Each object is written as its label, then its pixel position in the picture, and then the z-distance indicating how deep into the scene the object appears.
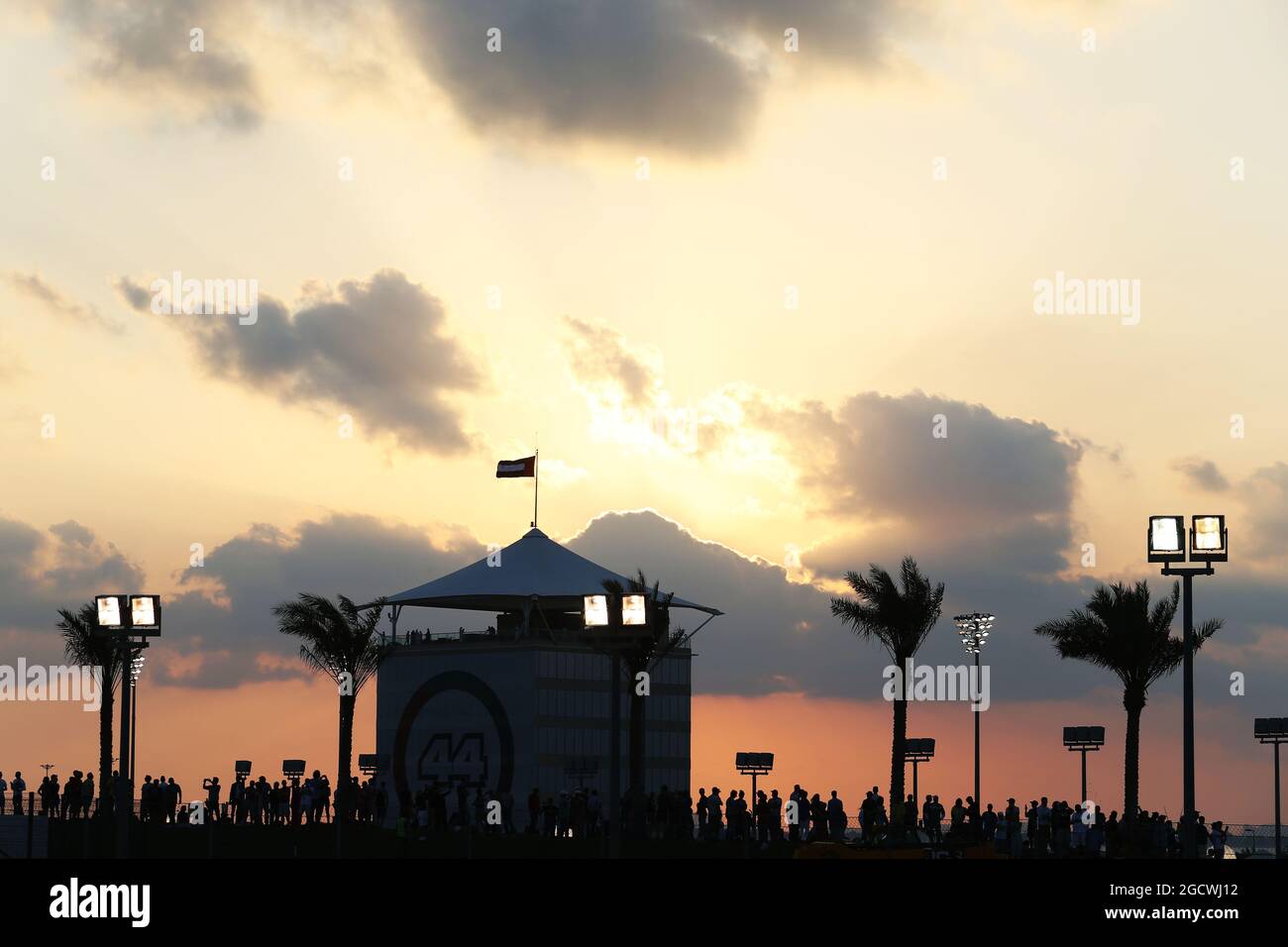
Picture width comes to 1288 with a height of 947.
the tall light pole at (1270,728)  47.41
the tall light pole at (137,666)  63.03
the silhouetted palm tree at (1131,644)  55.75
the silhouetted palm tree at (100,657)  60.78
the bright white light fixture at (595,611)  38.34
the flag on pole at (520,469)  75.12
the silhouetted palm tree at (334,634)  59.38
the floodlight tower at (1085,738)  55.47
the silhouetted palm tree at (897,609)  55.22
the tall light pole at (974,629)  58.06
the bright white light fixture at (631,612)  37.06
